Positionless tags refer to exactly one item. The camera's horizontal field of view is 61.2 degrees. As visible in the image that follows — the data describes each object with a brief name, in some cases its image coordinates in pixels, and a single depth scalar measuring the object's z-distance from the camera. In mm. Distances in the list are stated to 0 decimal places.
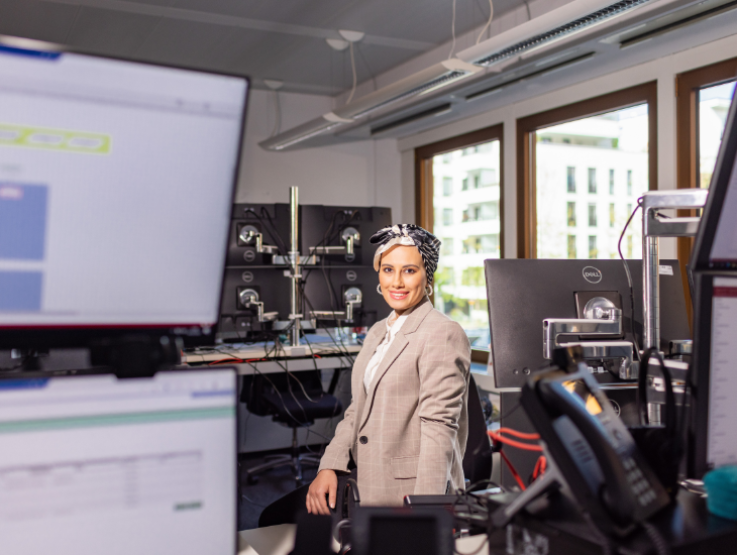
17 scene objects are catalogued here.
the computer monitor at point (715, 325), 852
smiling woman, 1638
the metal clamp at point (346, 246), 3496
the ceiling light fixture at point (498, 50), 2637
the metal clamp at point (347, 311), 3498
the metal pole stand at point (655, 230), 1111
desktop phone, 691
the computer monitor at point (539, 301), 1483
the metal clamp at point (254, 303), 3363
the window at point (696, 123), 3393
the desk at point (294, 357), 3168
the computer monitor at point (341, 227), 3525
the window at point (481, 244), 5070
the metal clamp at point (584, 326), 1409
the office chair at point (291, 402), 3688
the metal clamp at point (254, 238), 3355
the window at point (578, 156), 3842
